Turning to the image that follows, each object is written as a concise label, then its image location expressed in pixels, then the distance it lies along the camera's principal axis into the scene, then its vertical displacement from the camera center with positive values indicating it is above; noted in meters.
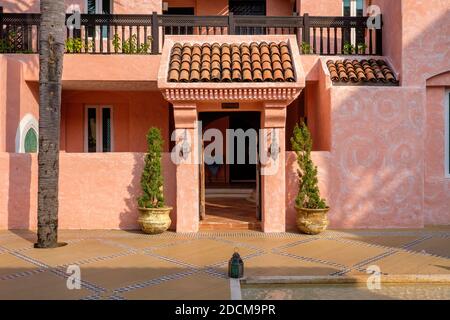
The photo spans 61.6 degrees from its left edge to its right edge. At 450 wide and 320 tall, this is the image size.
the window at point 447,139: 10.25 +0.61
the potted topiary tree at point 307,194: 9.02 -0.78
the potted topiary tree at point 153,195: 9.04 -0.81
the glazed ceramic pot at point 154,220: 9.02 -1.40
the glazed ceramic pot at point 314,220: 9.00 -1.40
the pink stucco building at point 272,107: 9.32 +1.41
